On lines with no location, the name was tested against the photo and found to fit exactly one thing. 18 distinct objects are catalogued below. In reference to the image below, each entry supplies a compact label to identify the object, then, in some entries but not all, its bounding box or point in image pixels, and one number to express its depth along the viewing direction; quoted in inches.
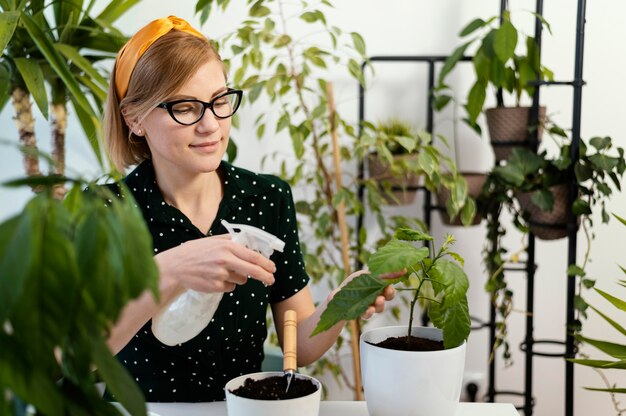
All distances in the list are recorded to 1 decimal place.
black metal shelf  87.6
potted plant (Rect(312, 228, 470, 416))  39.3
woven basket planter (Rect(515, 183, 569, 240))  90.2
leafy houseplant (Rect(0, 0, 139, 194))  74.0
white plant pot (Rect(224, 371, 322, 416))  36.9
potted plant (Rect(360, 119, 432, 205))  91.4
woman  55.6
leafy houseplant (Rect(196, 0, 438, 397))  87.0
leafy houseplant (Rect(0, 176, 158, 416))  19.3
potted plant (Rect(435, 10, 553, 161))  92.2
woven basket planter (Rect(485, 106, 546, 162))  93.7
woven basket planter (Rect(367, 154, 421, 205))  95.7
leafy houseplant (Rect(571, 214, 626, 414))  68.8
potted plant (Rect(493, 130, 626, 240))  86.9
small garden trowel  40.5
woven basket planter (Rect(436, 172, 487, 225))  96.8
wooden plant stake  92.2
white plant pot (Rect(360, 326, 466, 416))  40.0
